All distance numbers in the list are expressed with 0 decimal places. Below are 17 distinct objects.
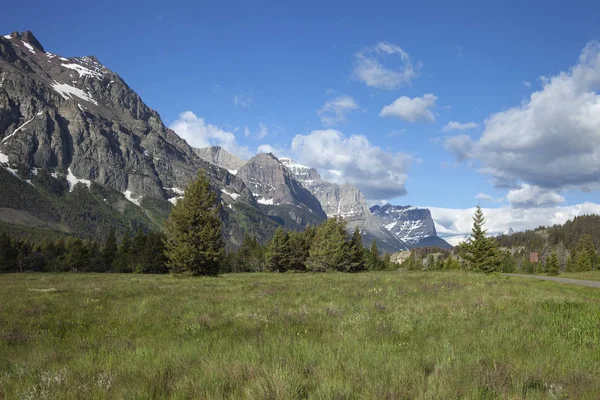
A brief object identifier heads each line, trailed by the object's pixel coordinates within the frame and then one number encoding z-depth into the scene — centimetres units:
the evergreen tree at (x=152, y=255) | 8694
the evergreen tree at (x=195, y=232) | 3672
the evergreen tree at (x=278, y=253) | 8388
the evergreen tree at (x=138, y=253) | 8841
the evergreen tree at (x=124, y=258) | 9362
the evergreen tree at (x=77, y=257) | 9444
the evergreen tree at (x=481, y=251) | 5772
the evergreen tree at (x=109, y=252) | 9906
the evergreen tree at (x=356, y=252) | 7199
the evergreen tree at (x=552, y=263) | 9815
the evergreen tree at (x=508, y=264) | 12041
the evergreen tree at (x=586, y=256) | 9478
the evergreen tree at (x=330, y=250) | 6800
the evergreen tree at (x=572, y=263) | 10280
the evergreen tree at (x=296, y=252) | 8484
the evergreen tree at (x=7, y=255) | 8838
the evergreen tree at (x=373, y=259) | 12562
